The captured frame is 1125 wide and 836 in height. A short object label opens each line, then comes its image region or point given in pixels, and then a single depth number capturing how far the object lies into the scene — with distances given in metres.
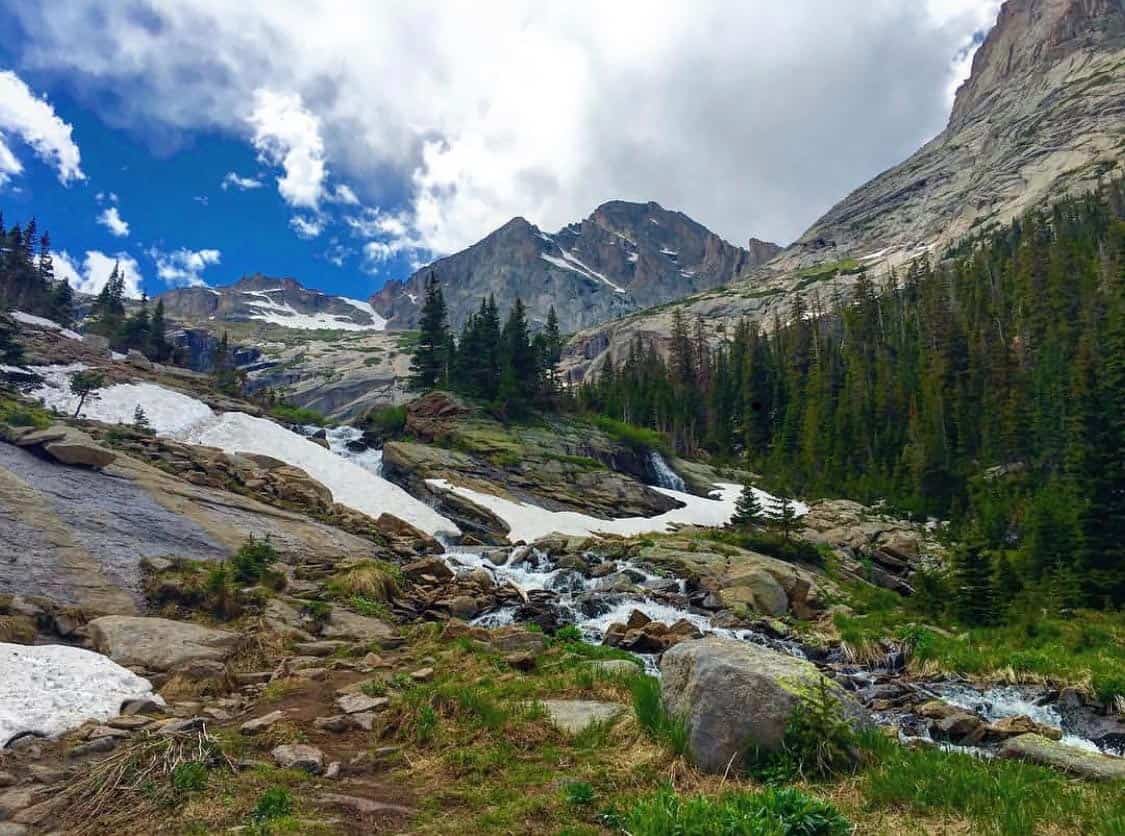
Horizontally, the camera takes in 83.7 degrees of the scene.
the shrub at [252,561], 16.95
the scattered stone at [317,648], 13.36
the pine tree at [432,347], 66.00
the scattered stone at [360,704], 9.39
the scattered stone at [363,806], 6.09
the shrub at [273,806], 5.75
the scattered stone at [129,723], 8.41
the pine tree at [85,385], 39.44
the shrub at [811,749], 6.16
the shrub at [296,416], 53.09
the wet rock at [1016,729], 10.51
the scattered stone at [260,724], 8.34
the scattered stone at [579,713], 8.33
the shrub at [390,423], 53.16
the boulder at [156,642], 11.37
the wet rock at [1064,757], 6.24
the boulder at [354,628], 14.91
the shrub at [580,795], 5.92
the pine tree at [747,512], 37.28
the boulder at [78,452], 20.95
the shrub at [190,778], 6.21
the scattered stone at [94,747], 7.48
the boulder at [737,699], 6.48
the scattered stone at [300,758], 7.15
